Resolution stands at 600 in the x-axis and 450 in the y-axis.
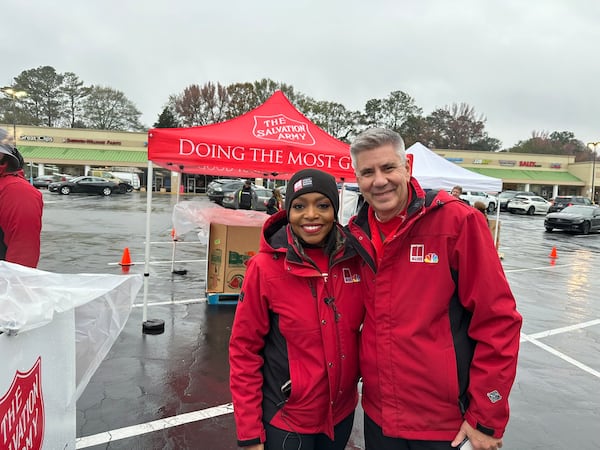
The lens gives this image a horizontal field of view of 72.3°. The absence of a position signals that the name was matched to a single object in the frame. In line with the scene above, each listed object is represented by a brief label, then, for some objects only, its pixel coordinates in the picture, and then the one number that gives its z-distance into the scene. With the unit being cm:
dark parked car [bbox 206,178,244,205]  2783
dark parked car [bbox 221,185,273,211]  2356
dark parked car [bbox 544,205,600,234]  2064
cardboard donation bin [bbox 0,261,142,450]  150
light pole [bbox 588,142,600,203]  3906
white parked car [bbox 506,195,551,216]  3319
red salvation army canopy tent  470
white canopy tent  963
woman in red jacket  165
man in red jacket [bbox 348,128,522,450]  148
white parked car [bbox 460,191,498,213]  3156
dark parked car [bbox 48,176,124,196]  3181
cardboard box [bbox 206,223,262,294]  614
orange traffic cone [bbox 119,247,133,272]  852
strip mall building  4225
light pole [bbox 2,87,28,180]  2760
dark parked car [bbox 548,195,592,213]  3150
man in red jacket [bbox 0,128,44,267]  230
